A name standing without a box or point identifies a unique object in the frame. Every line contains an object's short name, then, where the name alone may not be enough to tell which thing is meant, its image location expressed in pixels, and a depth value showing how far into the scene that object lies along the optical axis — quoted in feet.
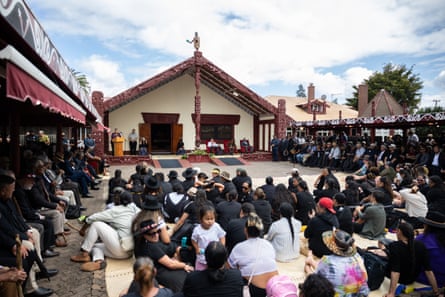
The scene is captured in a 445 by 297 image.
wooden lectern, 49.55
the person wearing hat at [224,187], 18.90
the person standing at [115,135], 50.66
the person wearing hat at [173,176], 20.49
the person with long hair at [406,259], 10.91
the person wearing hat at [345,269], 9.23
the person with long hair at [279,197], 17.76
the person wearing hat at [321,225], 13.80
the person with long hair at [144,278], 7.07
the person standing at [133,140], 54.54
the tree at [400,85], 99.04
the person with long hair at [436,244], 11.64
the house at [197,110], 54.03
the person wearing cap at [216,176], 20.83
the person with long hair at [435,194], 17.76
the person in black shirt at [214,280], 7.80
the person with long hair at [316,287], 6.72
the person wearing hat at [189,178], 20.90
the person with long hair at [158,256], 9.98
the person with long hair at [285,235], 13.84
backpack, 11.88
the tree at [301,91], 315.33
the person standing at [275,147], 56.29
